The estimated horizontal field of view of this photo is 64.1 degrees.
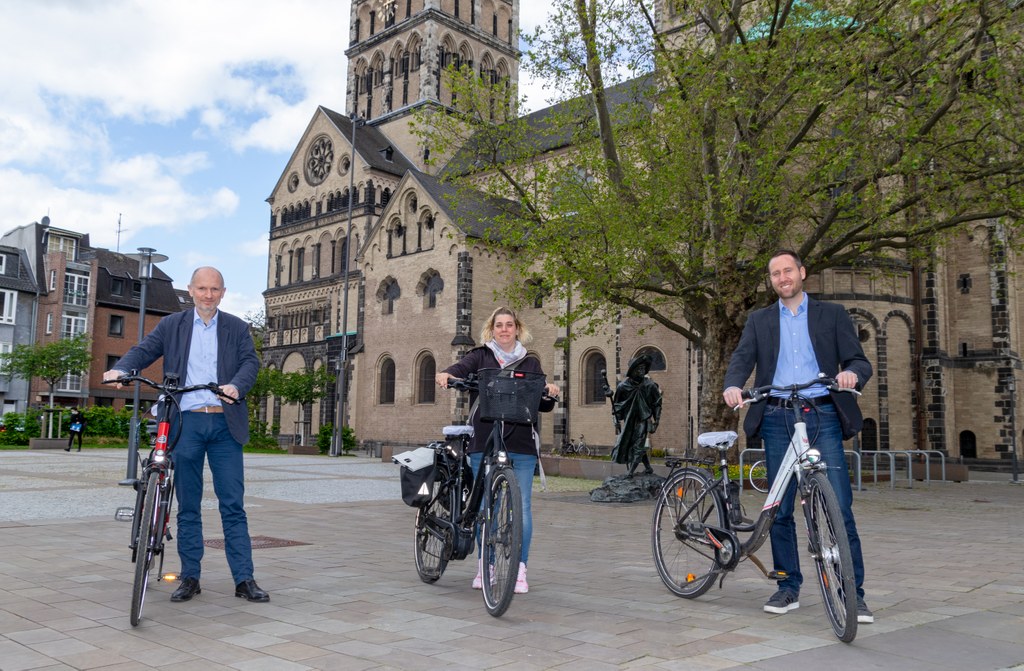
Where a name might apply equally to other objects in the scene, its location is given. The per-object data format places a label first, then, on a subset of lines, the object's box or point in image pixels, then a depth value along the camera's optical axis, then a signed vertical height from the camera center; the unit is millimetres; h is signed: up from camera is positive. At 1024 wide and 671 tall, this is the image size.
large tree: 14477 +5398
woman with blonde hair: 5266 +317
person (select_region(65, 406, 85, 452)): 27094 -327
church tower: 48188 +22795
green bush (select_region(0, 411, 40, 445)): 31953 -508
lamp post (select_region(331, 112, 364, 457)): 32719 +2975
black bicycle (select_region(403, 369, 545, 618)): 4680 -500
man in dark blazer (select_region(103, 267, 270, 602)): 5078 +27
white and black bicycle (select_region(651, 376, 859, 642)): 4168 -588
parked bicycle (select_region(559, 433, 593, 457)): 31453 -995
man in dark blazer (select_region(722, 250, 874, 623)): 4688 +323
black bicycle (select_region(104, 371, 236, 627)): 4465 -408
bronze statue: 14273 +232
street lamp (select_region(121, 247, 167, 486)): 14870 +2919
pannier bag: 5492 -371
